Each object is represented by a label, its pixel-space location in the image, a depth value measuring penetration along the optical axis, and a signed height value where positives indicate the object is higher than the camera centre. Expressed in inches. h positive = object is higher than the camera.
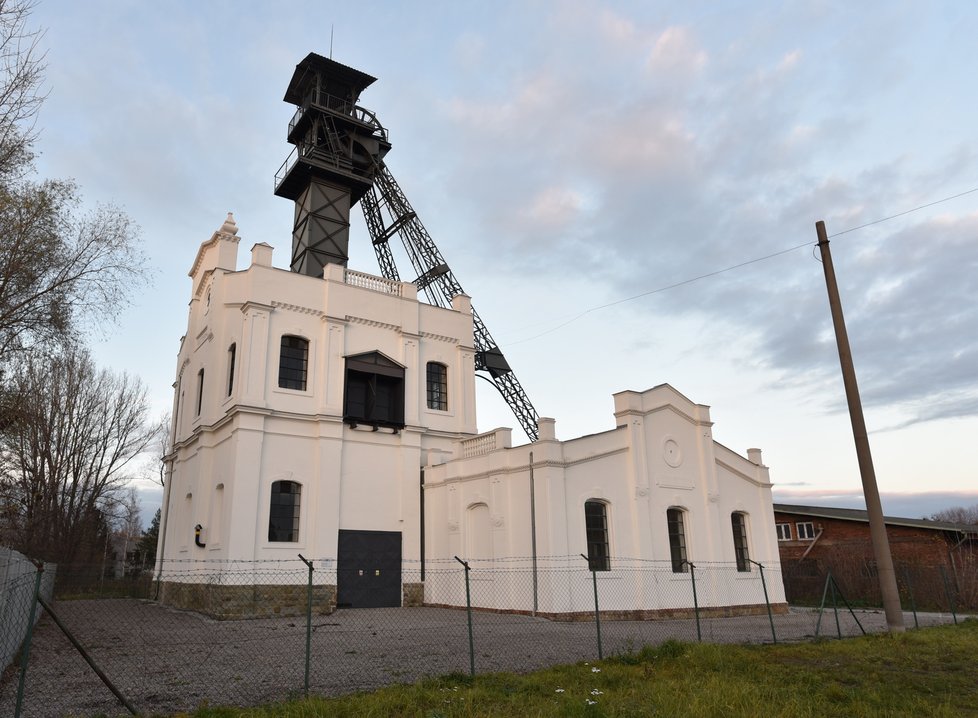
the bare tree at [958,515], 3085.6 +135.6
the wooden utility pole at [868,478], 539.5 +55.8
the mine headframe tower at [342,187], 1033.5 +597.0
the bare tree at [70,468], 1151.6 +185.5
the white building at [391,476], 724.7 +94.9
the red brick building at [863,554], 904.9 -12.6
